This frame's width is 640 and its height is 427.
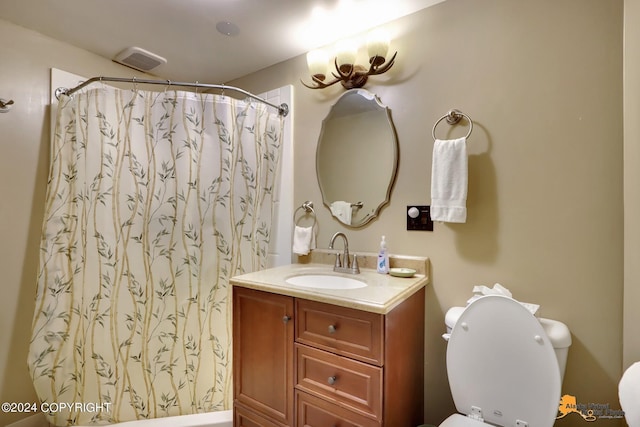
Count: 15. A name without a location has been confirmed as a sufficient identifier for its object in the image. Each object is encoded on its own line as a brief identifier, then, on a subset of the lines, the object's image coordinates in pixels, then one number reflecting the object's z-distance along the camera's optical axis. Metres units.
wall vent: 1.92
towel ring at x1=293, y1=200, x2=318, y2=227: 1.92
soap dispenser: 1.55
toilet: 0.97
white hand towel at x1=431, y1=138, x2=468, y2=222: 1.32
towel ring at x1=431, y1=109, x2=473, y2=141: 1.39
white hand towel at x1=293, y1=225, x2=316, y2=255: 1.85
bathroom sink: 1.53
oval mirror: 1.63
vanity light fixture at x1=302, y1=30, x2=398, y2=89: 1.56
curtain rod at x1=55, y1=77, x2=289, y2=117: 1.52
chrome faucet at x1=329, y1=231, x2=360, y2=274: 1.62
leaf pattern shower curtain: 1.50
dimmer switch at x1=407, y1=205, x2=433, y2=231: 1.50
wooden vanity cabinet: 1.08
